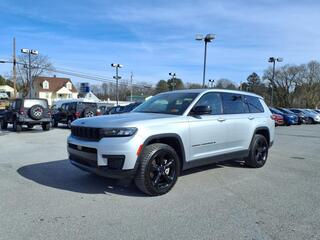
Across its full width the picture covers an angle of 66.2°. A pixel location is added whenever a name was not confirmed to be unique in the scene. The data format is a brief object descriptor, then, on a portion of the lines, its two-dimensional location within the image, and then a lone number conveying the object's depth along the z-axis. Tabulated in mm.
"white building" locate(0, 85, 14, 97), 76624
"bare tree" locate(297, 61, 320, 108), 52699
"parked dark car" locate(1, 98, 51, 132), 13140
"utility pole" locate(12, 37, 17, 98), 26793
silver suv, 3863
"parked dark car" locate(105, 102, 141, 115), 15428
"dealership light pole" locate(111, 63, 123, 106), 27761
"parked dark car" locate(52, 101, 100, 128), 15028
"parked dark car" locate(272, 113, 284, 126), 18838
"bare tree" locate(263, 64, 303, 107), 54804
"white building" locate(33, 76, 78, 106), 62306
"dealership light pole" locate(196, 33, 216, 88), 19030
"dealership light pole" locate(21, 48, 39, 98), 24362
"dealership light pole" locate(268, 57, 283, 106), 28781
